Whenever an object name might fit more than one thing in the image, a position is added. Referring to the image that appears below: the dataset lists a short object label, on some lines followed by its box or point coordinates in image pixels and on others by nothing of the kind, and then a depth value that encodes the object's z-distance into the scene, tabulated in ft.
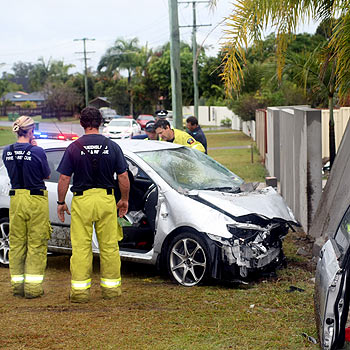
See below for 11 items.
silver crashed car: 22.30
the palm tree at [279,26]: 27.20
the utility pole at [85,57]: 248.01
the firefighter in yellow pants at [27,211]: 22.43
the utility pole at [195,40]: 130.62
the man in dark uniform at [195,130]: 36.50
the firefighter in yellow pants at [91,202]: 21.22
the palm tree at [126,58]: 245.45
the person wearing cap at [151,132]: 33.88
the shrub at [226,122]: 204.54
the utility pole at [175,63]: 46.60
